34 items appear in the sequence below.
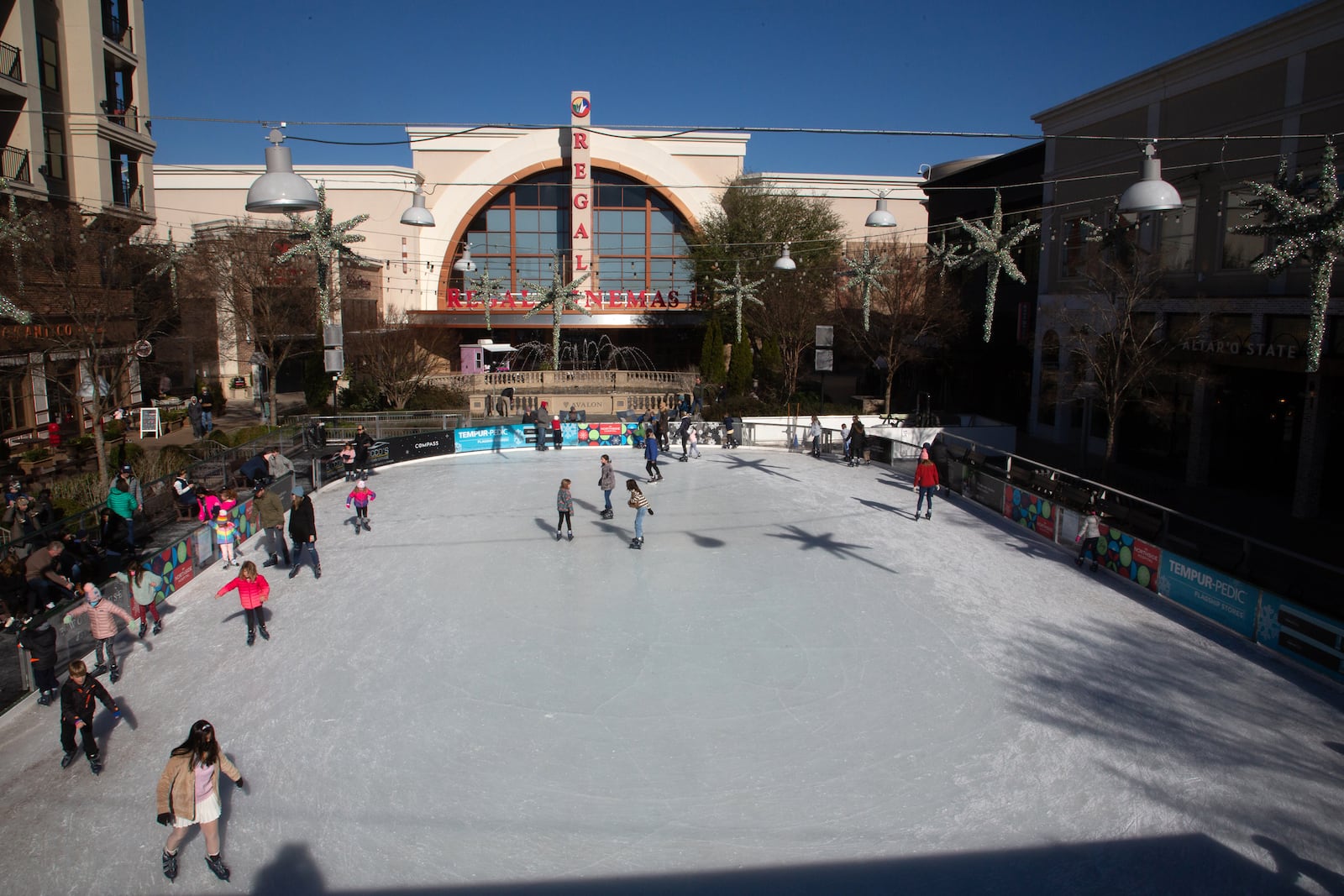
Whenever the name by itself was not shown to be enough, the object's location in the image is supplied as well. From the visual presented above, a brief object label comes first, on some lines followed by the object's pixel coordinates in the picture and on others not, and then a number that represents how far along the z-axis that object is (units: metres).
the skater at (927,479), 18.02
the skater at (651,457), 21.28
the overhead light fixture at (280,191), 8.80
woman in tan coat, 6.74
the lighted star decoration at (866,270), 23.16
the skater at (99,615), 10.05
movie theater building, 47.59
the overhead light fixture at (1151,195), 9.67
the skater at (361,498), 16.91
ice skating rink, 7.21
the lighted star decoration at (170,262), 23.14
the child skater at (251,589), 11.09
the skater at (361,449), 21.50
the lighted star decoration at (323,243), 20.33
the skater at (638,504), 15.52
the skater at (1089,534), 14.89
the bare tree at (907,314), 31.83
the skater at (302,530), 14.02
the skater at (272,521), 14.79
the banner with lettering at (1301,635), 10.63
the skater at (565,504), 15.94
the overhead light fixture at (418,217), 18.17
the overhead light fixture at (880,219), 18.44
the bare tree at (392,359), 31.92
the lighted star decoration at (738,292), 34.94
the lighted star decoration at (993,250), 15.24
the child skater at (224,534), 14.72
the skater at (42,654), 9.45
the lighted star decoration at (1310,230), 13.52
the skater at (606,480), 17.42
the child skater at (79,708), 8.21
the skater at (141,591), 11.68
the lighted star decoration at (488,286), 42.03
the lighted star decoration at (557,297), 40.06
